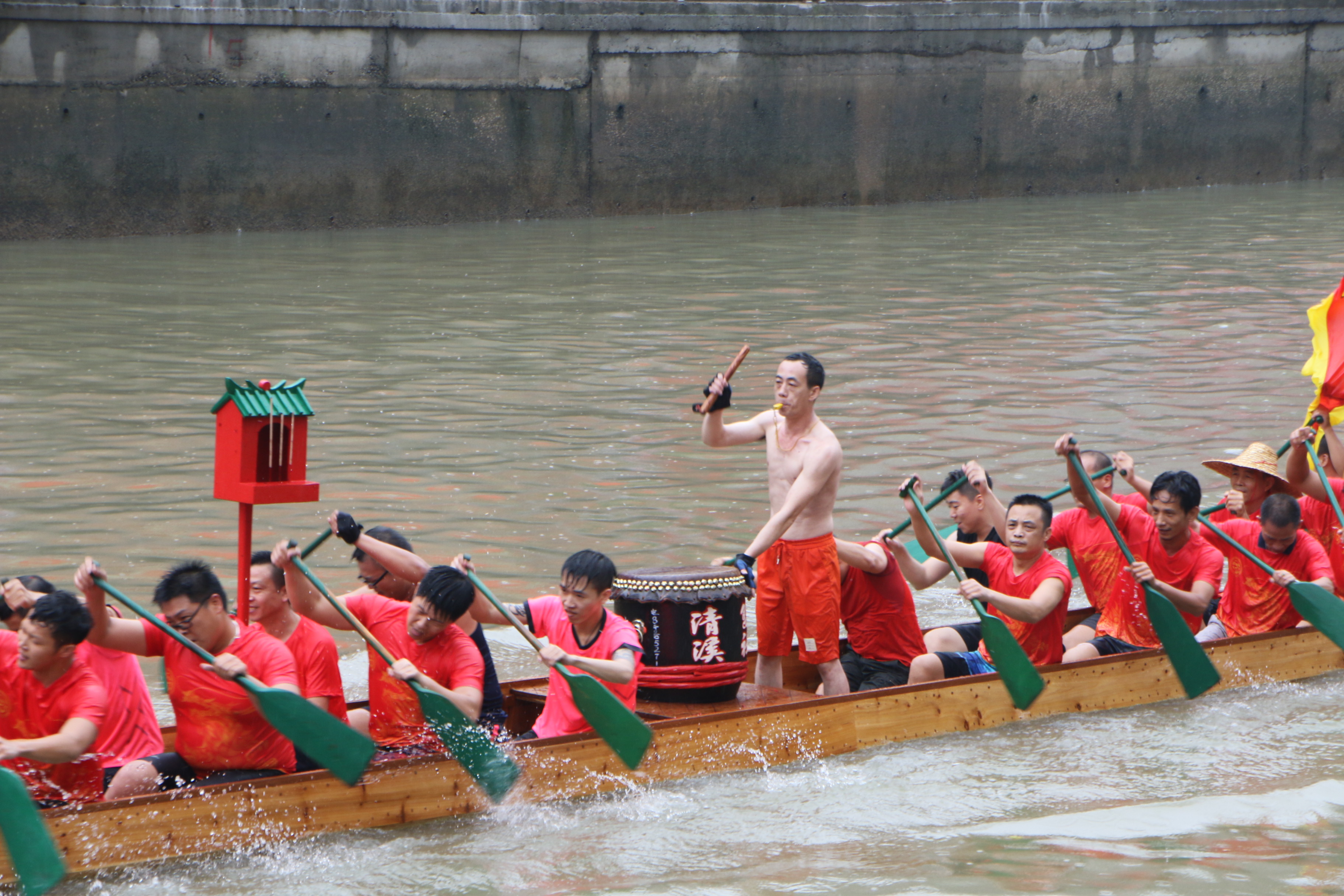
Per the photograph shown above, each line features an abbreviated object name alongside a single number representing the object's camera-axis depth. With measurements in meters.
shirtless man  14.86
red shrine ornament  12.87
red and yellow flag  19.00
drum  14.27
